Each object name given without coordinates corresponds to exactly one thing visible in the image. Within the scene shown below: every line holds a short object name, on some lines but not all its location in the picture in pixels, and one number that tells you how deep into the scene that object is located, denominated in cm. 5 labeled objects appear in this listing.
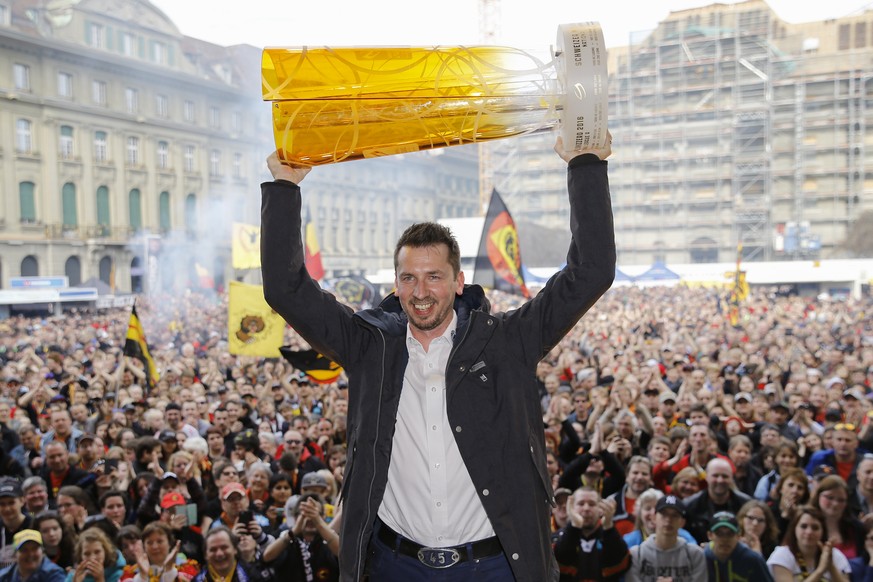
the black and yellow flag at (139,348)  1201
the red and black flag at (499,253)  1520
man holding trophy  259
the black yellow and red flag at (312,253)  1716
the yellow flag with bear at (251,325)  1203
